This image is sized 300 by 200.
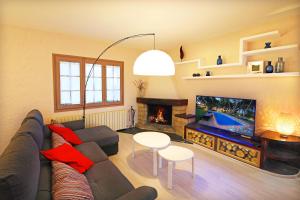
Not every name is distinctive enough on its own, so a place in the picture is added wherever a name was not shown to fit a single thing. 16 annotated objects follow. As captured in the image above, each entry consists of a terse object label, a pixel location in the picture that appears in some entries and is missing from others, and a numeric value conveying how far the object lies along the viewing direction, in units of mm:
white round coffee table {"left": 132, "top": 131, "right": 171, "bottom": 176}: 2434
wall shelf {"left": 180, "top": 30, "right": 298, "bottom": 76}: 2412
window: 3559
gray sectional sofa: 900
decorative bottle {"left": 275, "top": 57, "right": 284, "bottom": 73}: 2527
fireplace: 4129
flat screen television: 2854
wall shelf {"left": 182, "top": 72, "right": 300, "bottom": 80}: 2343
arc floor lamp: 2152
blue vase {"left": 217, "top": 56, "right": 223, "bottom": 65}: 3357
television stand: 2660
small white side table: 2127
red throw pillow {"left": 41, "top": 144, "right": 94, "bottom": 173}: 1677
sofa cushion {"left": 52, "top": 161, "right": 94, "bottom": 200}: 1117
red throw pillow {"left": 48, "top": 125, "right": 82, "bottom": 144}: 2573
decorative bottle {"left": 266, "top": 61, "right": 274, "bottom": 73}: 2584
